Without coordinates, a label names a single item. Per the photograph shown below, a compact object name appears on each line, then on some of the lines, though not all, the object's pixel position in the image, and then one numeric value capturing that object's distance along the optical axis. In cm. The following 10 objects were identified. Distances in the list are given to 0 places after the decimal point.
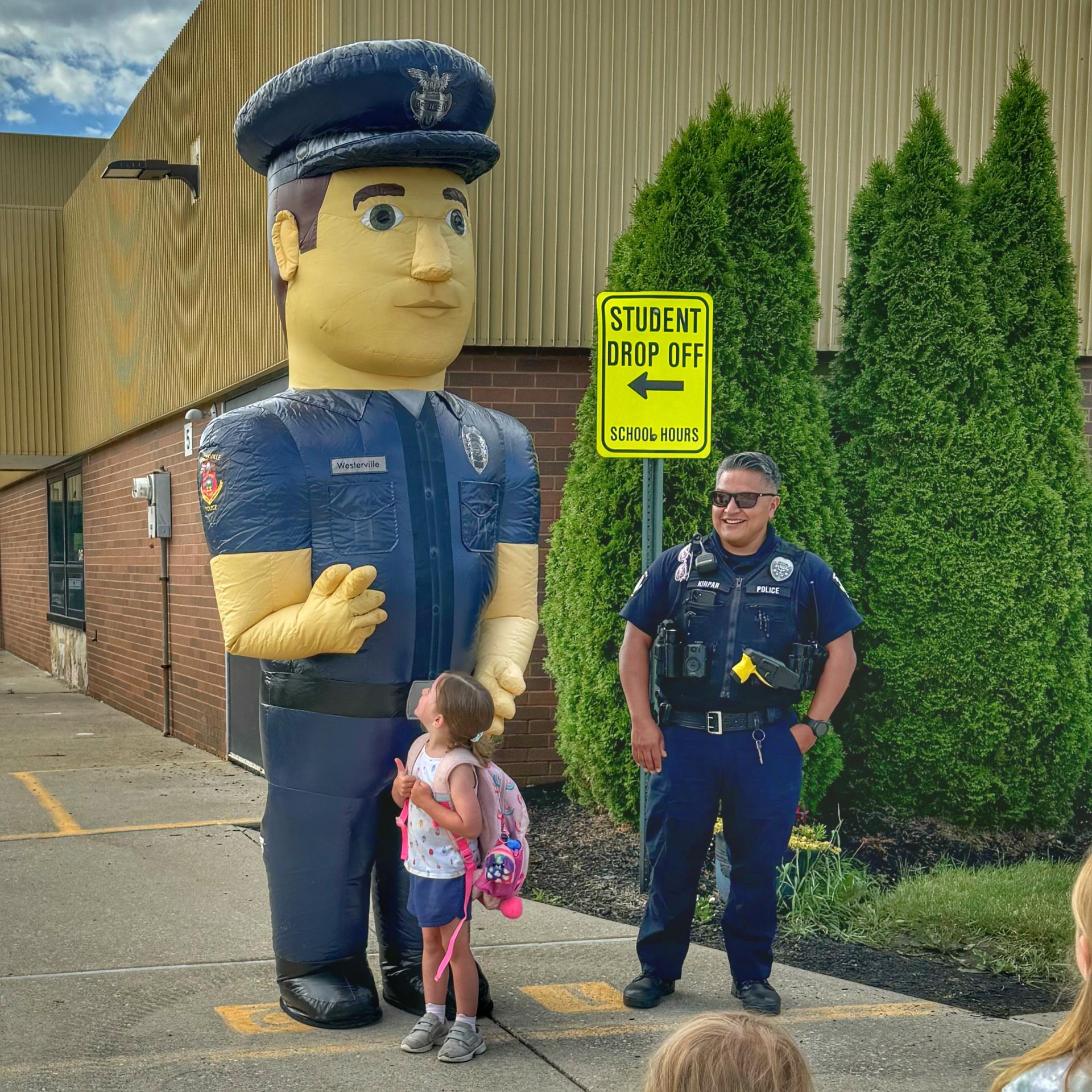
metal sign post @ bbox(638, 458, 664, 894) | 580
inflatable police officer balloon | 410
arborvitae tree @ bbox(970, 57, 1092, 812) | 715
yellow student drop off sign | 552
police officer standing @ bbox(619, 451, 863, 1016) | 440
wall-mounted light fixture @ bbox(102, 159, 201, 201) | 1073
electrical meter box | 1155
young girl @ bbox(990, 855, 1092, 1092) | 179
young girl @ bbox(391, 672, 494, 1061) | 387
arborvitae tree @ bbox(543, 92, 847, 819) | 677
